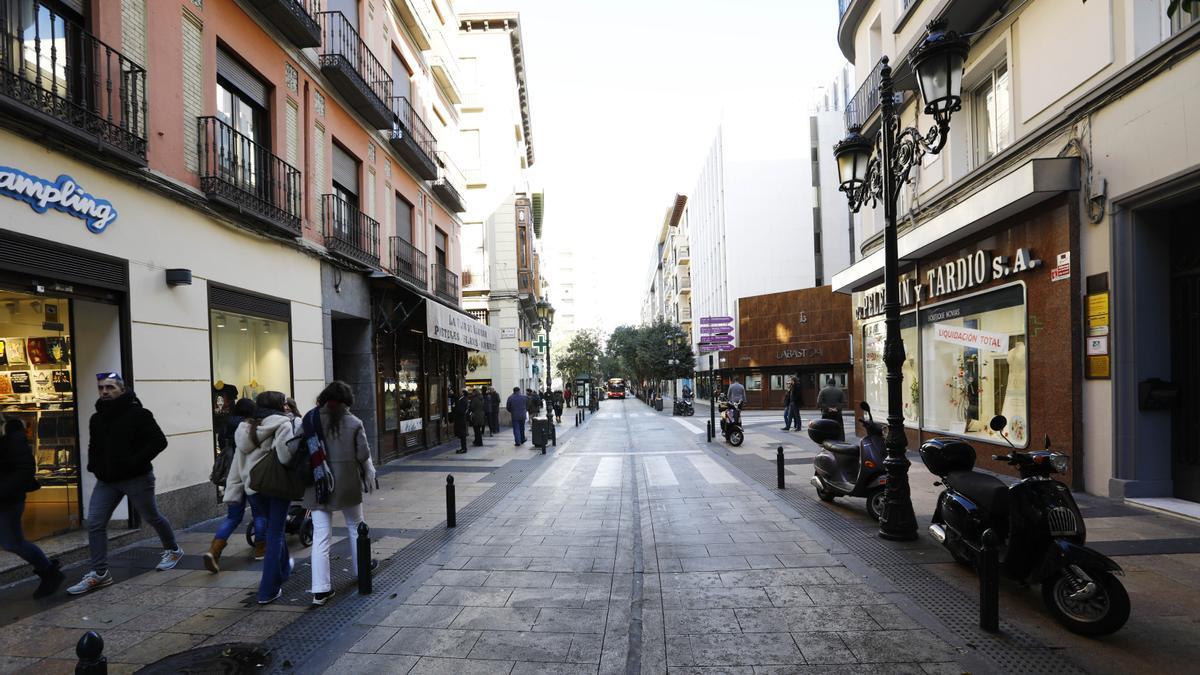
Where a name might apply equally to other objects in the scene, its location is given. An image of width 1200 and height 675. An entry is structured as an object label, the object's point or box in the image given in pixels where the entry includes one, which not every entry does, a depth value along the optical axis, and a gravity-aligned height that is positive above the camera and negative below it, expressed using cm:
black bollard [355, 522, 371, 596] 502 -180
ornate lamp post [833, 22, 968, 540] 607 +169
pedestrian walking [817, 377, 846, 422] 1305 -139
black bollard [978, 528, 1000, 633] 398 -168
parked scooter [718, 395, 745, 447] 1606 -224
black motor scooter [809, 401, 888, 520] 721 -162
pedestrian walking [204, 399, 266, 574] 561 -147
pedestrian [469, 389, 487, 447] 1720 -192
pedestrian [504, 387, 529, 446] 1738 -190
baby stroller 662 -191
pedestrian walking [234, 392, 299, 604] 484 -89
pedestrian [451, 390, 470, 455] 1589 -190
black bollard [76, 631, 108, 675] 247 -126
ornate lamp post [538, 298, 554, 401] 2398 +170
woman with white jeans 483 -102
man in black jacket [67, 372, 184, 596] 517 -86
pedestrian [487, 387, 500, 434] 2091 -223
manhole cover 369 -195
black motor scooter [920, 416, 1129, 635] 388 -146
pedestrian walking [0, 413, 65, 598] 483 -109
